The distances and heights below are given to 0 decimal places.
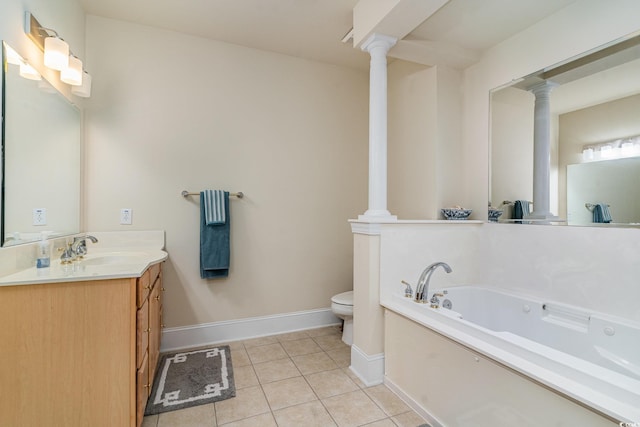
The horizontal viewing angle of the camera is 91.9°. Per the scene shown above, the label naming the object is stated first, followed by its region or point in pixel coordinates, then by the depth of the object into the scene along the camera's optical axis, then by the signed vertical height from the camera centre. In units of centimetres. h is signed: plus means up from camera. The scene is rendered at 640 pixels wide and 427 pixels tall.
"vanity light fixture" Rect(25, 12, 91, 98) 162 +91
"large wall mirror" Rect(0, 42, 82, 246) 146 +30
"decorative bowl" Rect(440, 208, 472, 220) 246 +0
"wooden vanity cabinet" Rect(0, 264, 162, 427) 129 -62
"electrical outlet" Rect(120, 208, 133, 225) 242 -3
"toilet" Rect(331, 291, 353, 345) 253 -81
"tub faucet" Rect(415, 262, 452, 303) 194 -46
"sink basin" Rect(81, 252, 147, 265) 192 -30
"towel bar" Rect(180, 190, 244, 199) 257 +15
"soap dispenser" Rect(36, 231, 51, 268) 155 -22
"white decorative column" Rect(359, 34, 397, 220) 219 +57
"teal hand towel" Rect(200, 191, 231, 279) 255 -28
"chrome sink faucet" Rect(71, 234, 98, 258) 185 -22
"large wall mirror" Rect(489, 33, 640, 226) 172 +47
